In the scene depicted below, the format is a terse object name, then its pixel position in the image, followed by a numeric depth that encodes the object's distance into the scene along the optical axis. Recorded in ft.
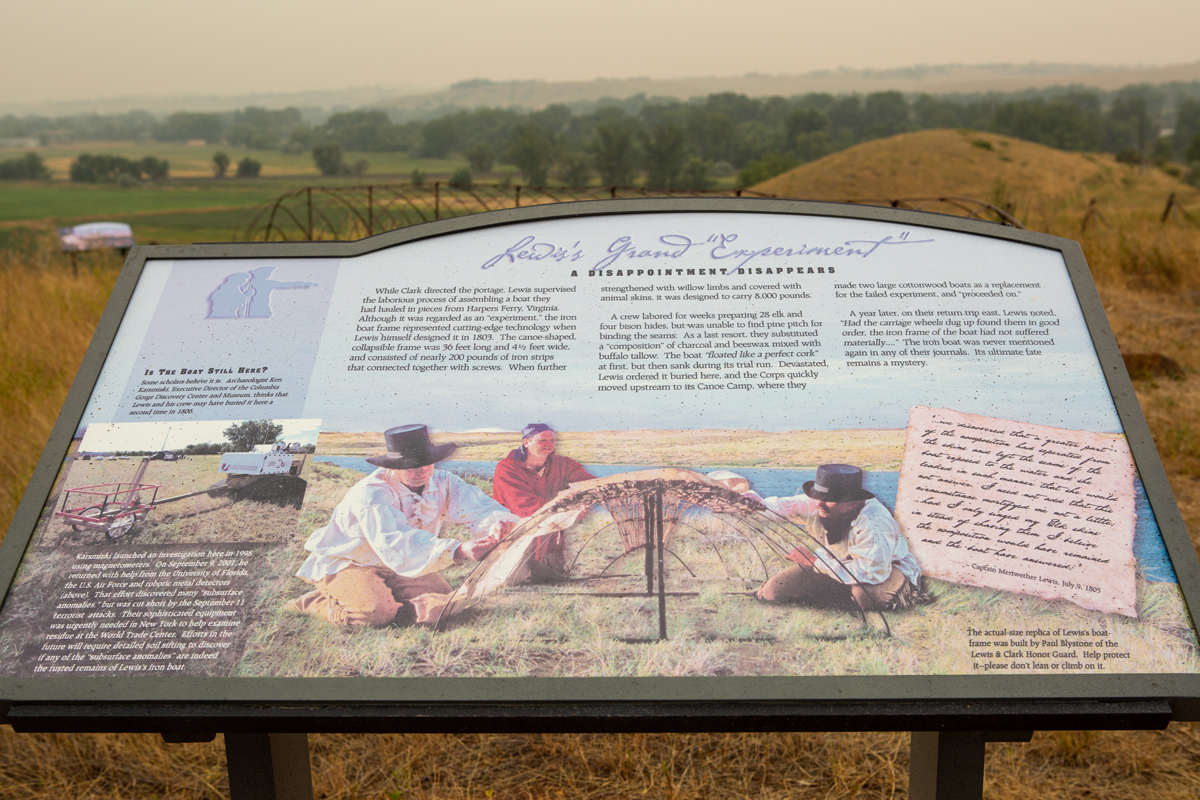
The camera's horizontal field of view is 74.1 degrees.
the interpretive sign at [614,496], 5.00
